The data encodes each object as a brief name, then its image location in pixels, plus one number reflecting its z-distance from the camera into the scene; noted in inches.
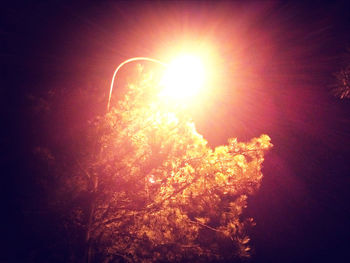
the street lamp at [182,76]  199.9
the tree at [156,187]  159.2
